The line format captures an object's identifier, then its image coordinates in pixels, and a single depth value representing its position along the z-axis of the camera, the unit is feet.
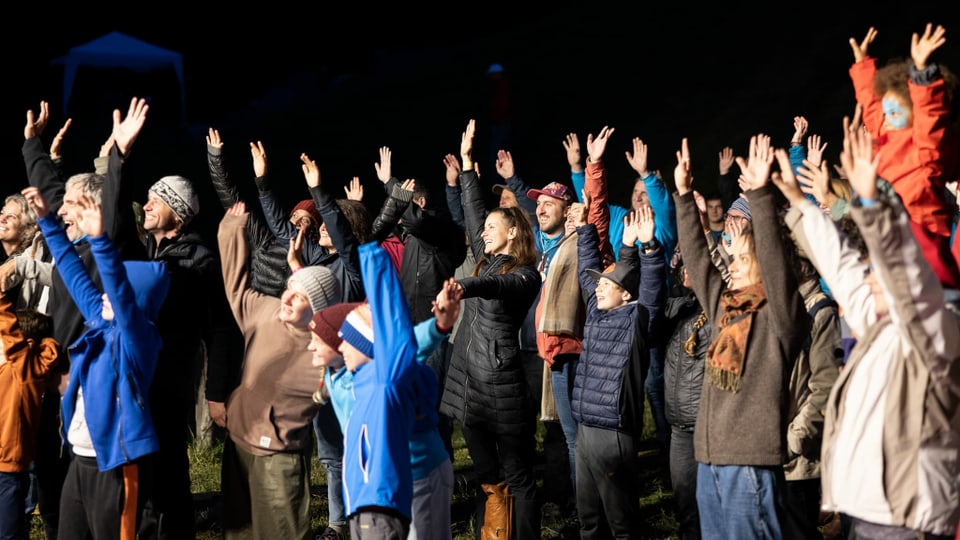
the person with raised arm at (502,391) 21.75
